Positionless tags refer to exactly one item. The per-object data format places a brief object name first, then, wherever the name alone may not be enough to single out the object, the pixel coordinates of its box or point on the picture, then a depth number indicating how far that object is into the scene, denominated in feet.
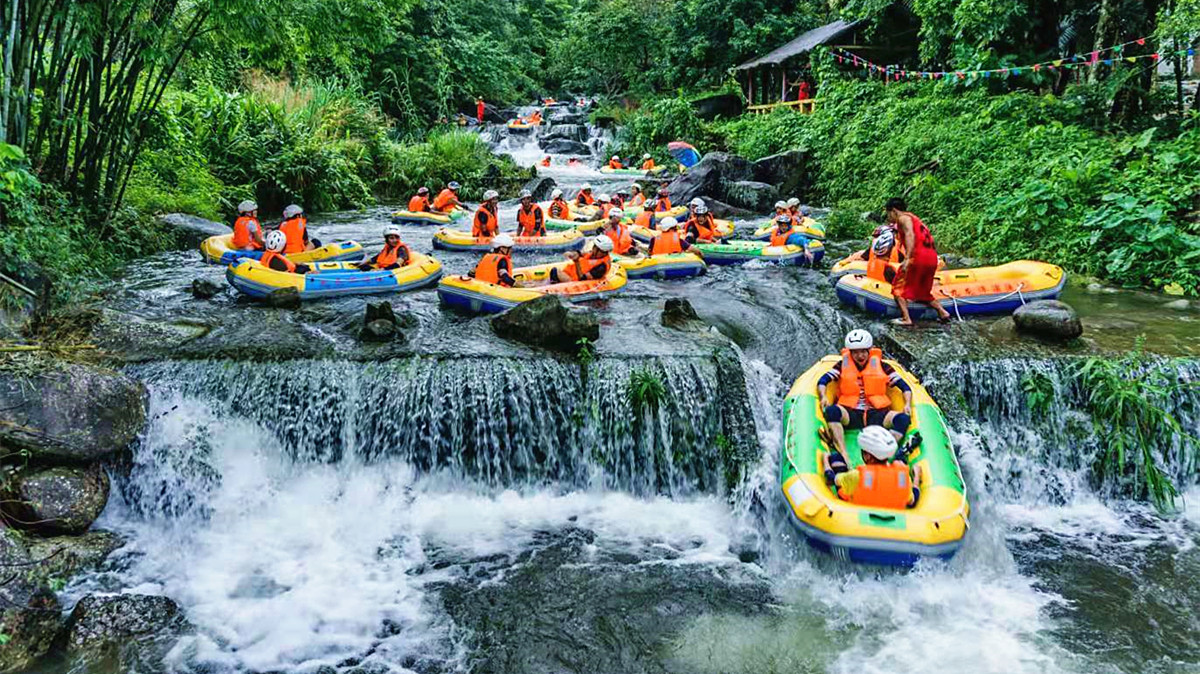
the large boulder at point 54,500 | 16.63
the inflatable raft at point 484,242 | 43.19
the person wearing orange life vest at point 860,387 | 20.45
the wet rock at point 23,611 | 13.85
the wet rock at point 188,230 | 39.22
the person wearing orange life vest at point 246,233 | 36.01
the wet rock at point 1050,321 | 24.53
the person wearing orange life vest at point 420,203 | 52.31
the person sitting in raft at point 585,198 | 57.57
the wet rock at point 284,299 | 29.66
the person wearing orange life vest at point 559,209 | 51.93
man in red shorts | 26.12
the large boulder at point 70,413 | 17.39
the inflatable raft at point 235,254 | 35.65
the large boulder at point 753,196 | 60.10
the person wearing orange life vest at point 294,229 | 35.22
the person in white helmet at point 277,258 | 31.42
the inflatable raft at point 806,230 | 41.87
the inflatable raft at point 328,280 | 30.60
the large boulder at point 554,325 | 24.44
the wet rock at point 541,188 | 64.85
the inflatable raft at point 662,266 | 37.76
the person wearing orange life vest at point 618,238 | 40.45
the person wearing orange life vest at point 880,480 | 17.42
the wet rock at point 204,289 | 30.60
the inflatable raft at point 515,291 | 29.14
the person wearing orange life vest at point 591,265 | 32.81
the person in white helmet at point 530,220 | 44.42
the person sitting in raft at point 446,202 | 53.39
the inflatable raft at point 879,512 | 16.40
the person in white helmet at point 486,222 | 42.34
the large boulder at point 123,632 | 14.56
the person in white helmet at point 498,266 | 30.53
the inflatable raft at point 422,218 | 51.65
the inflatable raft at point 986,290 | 28.27
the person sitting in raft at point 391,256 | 33.99
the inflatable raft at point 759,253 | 40.16
